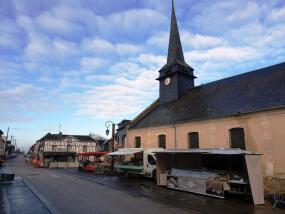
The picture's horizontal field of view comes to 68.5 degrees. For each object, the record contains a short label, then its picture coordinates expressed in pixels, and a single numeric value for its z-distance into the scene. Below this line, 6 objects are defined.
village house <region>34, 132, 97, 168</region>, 39.76
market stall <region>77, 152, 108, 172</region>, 22.27
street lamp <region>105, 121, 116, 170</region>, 21.42
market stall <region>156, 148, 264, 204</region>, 9.24
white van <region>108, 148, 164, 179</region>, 15.19
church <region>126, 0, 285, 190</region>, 11.44
